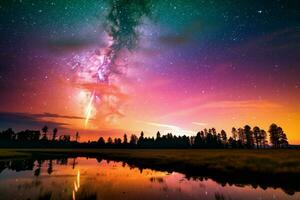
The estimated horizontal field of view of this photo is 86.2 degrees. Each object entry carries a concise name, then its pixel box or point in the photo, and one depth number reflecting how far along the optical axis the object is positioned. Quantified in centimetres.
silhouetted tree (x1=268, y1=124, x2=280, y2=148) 9325
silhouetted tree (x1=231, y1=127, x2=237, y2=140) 11527
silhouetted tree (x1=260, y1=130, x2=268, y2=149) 10439
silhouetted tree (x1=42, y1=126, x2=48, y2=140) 13852
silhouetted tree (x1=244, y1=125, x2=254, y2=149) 10430
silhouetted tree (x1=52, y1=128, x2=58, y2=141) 14105
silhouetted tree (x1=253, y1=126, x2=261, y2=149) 10403
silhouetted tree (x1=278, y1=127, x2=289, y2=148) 9334
